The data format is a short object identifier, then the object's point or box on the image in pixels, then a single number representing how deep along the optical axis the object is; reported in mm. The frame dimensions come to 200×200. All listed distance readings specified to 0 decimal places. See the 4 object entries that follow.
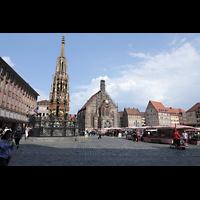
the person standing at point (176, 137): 11820
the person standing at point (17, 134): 9927
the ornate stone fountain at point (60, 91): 23234
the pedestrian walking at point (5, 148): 3607
